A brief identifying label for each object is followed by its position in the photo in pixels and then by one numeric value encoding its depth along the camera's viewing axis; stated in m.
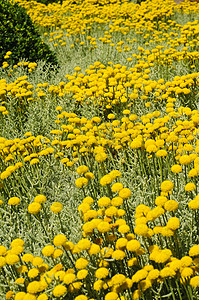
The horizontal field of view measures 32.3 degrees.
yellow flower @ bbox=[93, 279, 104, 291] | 1.80
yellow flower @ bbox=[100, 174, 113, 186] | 2.40
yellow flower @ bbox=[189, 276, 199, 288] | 1.65
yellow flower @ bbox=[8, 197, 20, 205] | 2.48
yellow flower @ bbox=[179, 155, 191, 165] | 2.39
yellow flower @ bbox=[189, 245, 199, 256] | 1.77
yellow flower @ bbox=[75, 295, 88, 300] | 1.73
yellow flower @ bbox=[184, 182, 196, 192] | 2.14
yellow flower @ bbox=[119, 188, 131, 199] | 2.14
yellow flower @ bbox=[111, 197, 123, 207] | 2.13
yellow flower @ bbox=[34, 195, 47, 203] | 2.34
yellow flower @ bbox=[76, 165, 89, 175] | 2.69
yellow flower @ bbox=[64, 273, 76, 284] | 1.78
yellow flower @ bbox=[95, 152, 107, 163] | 2.79
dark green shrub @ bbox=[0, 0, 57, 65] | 6.30
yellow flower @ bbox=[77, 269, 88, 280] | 1.79
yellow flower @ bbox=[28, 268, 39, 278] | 1.90
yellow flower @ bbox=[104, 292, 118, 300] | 1.64
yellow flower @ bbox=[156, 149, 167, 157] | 2.65
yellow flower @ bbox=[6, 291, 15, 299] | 1.94
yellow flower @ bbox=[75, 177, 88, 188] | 2.47
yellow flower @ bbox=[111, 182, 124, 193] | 2.28
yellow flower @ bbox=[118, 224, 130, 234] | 1.94
